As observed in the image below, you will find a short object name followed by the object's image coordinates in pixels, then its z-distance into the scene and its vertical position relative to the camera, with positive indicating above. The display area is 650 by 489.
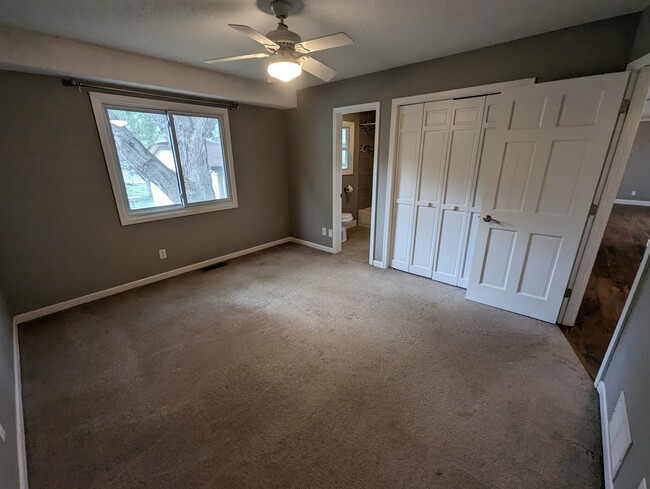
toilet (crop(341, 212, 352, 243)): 4.86 -1.12
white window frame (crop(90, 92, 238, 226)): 2.76 +0.06
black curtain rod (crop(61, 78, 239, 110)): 2.52 +0.70
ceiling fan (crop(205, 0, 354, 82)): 1.71 +0.73
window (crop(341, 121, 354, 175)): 5.36 +0.21
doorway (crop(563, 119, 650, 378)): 2.27 -1.39
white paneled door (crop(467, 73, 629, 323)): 2.08 -0.23
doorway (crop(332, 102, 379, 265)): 4.21 -0.48
